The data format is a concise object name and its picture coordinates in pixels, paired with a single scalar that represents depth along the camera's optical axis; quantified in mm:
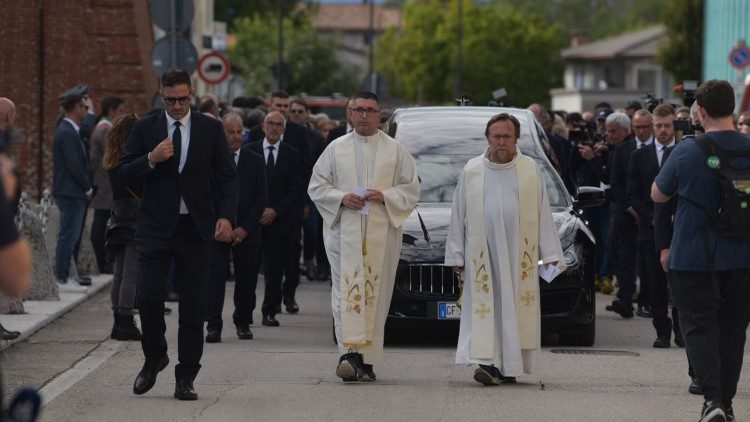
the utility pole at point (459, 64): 86225
